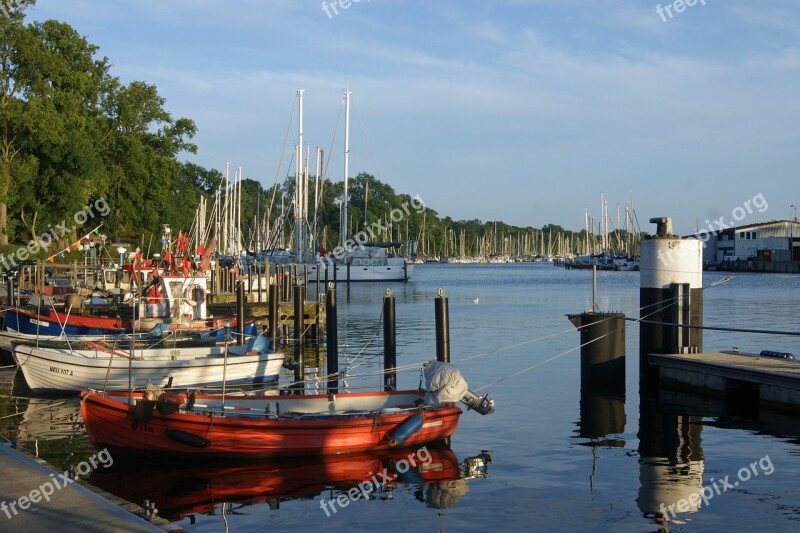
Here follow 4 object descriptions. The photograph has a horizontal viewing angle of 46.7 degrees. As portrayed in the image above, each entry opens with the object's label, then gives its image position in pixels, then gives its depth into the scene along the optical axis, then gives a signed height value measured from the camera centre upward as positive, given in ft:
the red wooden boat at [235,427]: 58.29 -10.12
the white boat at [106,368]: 80.64 -8.68
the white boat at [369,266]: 331.36 +1.03
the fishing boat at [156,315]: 106.42 -5.22
